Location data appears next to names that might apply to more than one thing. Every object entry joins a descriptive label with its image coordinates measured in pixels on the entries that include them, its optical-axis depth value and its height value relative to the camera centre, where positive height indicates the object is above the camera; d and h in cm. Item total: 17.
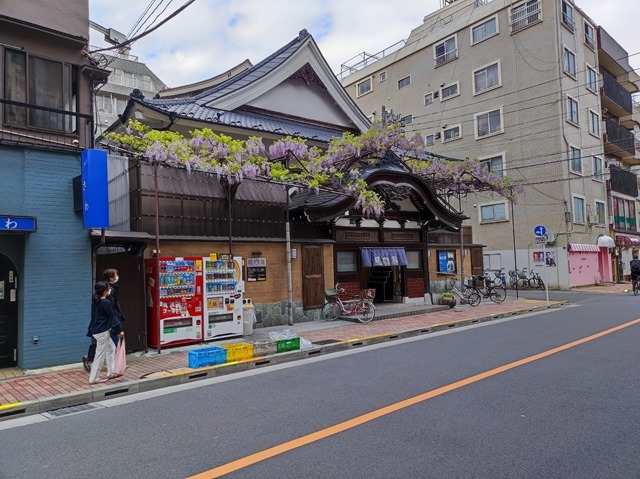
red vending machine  1052 -78
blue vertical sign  880 +159
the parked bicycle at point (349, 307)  1495 -153
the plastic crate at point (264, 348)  987 -185
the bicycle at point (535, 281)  2938 -180
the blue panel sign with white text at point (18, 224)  820 +95
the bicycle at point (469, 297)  1936 -176
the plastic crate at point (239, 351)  927 -179
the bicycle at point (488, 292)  2073 -168
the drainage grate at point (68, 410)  657 -207
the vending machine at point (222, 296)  1134 -76
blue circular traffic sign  1945 +97
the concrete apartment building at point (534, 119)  3019 +1020
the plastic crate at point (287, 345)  1005 -183
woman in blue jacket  773 -97
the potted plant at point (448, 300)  1858 -178
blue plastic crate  873 -177
